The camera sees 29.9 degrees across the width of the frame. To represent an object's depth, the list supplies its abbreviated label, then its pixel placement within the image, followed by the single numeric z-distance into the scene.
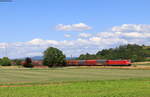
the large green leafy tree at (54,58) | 133.62
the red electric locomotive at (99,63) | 107.26
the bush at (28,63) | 135.57
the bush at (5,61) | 163.00
